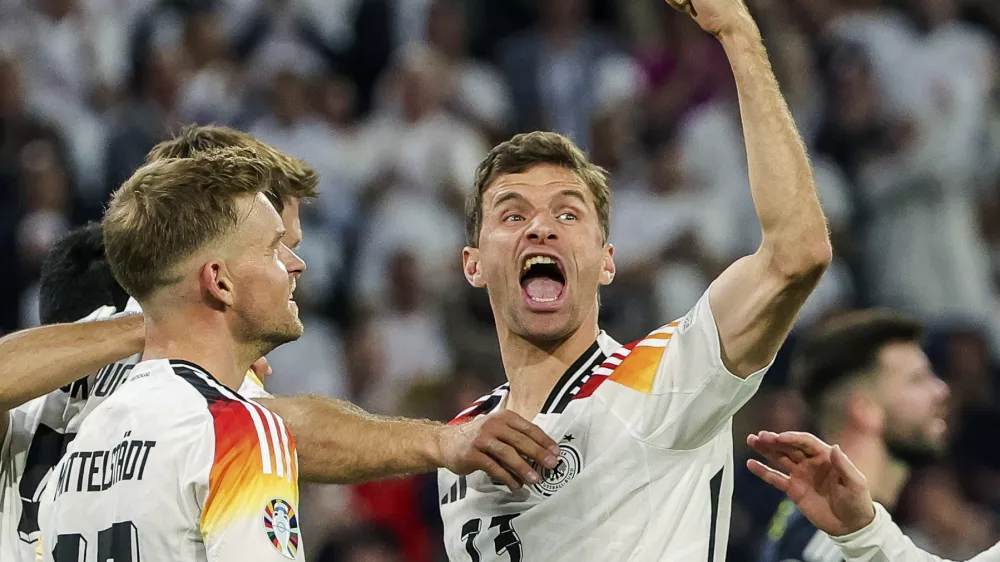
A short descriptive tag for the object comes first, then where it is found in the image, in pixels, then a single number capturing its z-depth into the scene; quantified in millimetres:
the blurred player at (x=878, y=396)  12047
